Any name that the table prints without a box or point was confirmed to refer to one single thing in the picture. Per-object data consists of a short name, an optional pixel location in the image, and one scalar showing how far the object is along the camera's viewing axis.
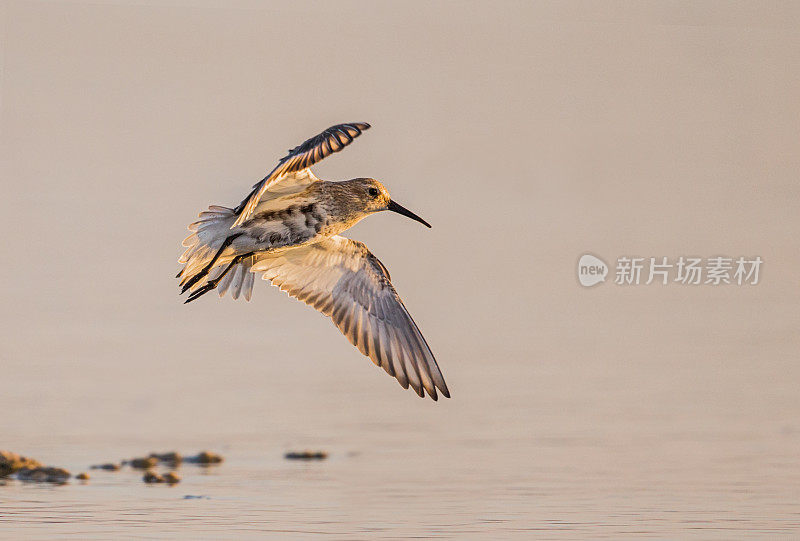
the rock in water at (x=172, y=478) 10.37
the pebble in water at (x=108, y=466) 10.61
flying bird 9.40
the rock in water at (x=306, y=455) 11.02
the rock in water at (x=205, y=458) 10.91
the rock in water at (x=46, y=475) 10.20
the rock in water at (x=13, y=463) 10.42
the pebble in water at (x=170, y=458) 10.91
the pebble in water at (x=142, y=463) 10.73
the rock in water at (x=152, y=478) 10.33
